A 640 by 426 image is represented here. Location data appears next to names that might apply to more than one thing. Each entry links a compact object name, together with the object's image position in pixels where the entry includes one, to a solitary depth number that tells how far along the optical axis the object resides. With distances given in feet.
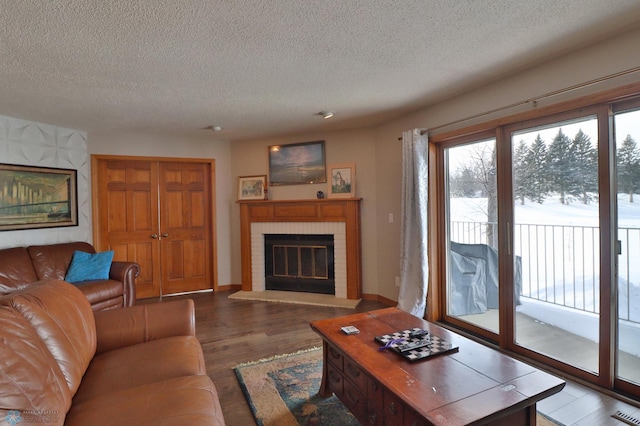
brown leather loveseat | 10.77
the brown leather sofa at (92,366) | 3.76
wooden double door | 14.70
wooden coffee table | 4.06
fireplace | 14.42
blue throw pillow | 11.78
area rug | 6.19
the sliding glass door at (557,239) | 6.98
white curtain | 11.17
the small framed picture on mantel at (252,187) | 16.05
